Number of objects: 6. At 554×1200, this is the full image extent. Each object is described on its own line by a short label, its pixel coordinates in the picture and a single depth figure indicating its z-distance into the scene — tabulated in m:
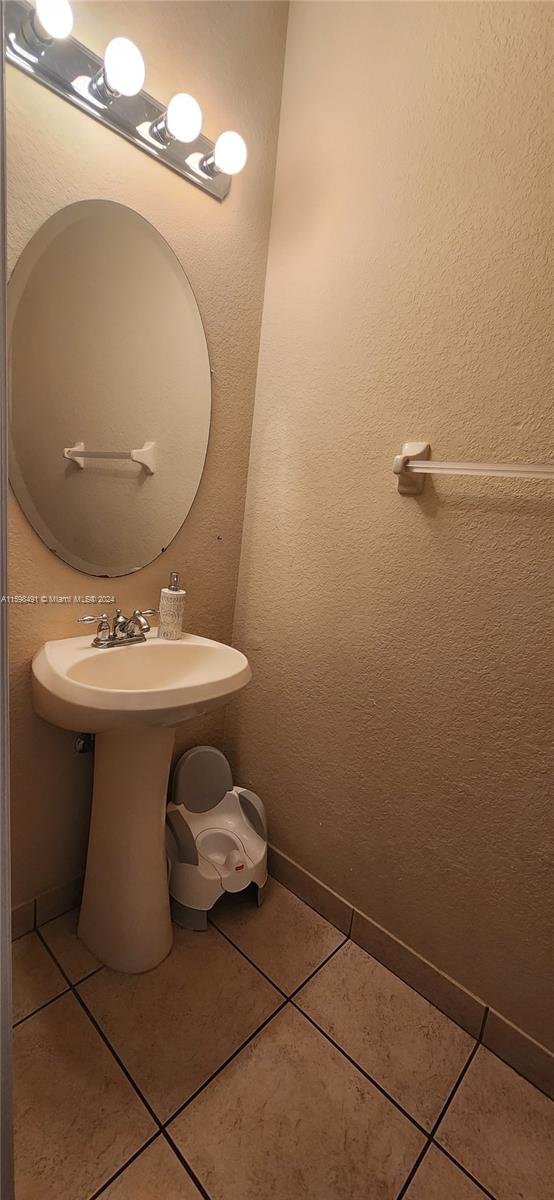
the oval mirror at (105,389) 0.98
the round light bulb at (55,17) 0.82
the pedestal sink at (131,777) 0.98
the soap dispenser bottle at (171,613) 1.19
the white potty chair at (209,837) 1.22
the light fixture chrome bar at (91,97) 0.85
